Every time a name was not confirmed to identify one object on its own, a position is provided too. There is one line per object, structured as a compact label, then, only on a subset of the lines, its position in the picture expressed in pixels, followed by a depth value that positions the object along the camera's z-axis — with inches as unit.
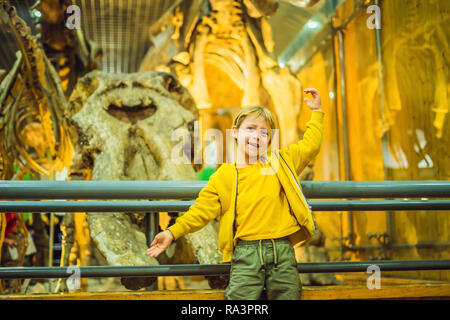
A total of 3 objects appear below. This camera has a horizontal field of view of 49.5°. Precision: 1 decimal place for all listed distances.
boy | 57.8
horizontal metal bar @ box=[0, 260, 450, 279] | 63.9
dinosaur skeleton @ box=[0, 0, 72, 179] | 139.7
